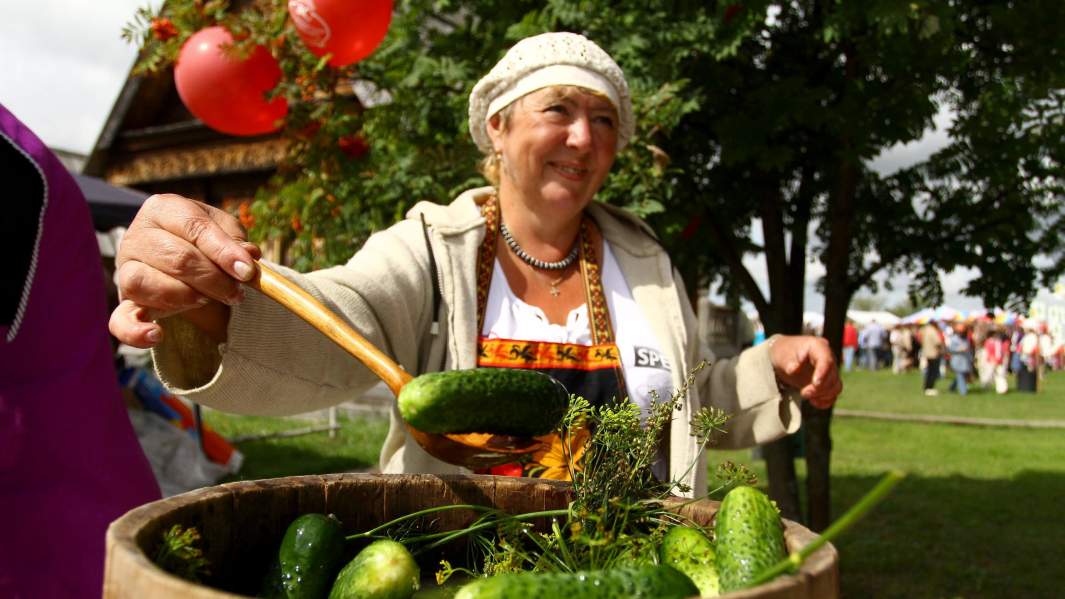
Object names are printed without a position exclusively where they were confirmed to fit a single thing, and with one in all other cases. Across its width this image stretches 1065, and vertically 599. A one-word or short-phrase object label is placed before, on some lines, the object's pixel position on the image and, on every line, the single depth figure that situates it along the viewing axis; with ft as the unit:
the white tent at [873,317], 134.37
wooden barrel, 2.81
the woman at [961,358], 66.85
